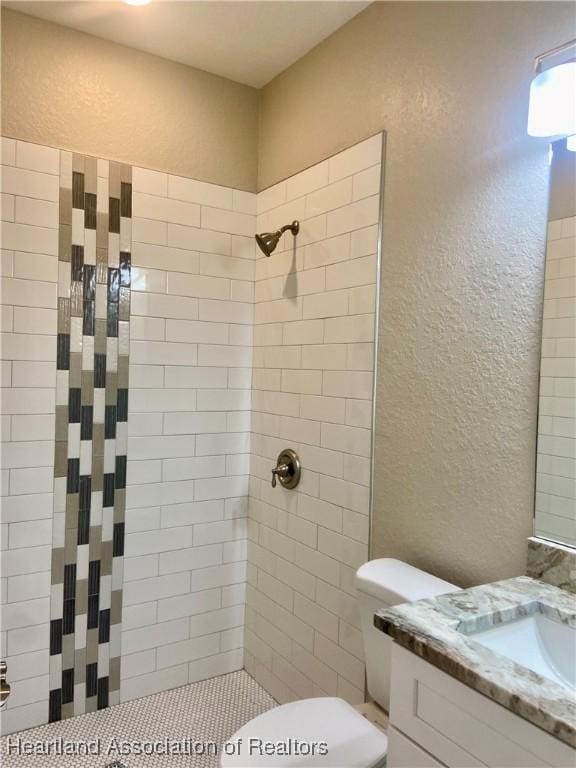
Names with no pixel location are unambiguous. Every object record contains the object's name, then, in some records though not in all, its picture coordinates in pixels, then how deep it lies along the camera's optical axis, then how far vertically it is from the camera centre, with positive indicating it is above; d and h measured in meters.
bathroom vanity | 0.87 -0.56
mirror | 1.32 +0.02
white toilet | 1.43 -1.01
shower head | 2.27 +0.54
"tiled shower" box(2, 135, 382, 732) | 2.04 -0.26
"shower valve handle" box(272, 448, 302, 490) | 2.26 -0.43
